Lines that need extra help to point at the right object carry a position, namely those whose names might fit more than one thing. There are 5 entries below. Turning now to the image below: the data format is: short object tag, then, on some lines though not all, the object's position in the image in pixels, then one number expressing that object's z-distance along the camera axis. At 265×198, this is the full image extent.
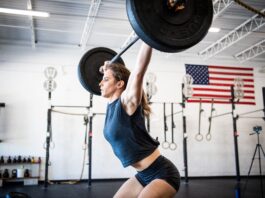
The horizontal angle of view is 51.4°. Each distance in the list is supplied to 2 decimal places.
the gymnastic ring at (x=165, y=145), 6.78
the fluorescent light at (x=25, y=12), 4.80
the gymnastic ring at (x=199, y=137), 6.98
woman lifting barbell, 1.54
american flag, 7.27
